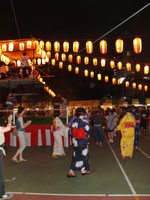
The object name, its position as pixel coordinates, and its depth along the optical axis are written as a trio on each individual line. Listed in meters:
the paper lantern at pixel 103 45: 19.20
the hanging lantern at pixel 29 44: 17.61
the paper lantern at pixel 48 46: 21.59
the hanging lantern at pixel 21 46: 18.11
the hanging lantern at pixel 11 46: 18.12
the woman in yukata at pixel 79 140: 7.29
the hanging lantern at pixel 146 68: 28.09
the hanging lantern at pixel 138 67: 28.06
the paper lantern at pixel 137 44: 18.16
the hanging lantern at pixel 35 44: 17.58
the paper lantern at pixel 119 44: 18.81
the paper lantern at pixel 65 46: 20.50
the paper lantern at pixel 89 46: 19.61
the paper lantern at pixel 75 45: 20.31
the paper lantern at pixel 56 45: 21.23
